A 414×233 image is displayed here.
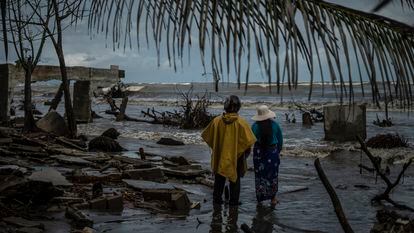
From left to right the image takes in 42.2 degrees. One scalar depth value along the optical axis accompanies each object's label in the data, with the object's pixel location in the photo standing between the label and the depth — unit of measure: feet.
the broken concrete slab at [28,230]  15.74
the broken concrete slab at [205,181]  29.45
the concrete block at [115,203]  21.02
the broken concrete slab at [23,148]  33.73
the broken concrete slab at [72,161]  32.24
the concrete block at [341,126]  59.32
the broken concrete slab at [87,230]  17.01
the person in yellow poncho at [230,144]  24.30
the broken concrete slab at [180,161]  35.73
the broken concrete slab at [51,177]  22.01
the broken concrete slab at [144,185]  25.60
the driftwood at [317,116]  86.32
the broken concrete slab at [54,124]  51.44
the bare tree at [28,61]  49.42
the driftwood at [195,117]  75.20
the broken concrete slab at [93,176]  26.35
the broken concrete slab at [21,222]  16.42
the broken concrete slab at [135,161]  32.07
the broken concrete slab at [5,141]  34.38
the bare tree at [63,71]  49.16
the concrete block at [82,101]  74.56
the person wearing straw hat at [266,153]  25.38
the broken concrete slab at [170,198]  22.16
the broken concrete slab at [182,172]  30.86
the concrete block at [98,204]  20.79
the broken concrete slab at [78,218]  18.06
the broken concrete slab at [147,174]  28.22
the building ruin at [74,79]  65.16
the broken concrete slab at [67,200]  20.57
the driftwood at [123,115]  85.15
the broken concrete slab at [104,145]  43.09
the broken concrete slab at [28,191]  18.44
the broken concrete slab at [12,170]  22.99
